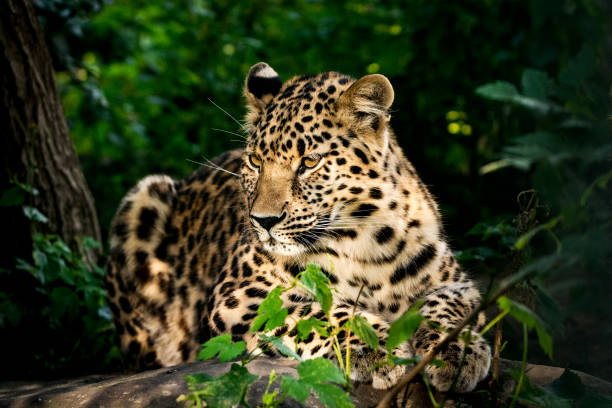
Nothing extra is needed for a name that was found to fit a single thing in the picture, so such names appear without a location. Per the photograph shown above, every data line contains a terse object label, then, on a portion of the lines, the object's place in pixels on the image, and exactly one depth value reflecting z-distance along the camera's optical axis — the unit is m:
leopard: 7.94
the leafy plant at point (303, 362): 5.31
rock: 6.32
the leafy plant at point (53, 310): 10.52
